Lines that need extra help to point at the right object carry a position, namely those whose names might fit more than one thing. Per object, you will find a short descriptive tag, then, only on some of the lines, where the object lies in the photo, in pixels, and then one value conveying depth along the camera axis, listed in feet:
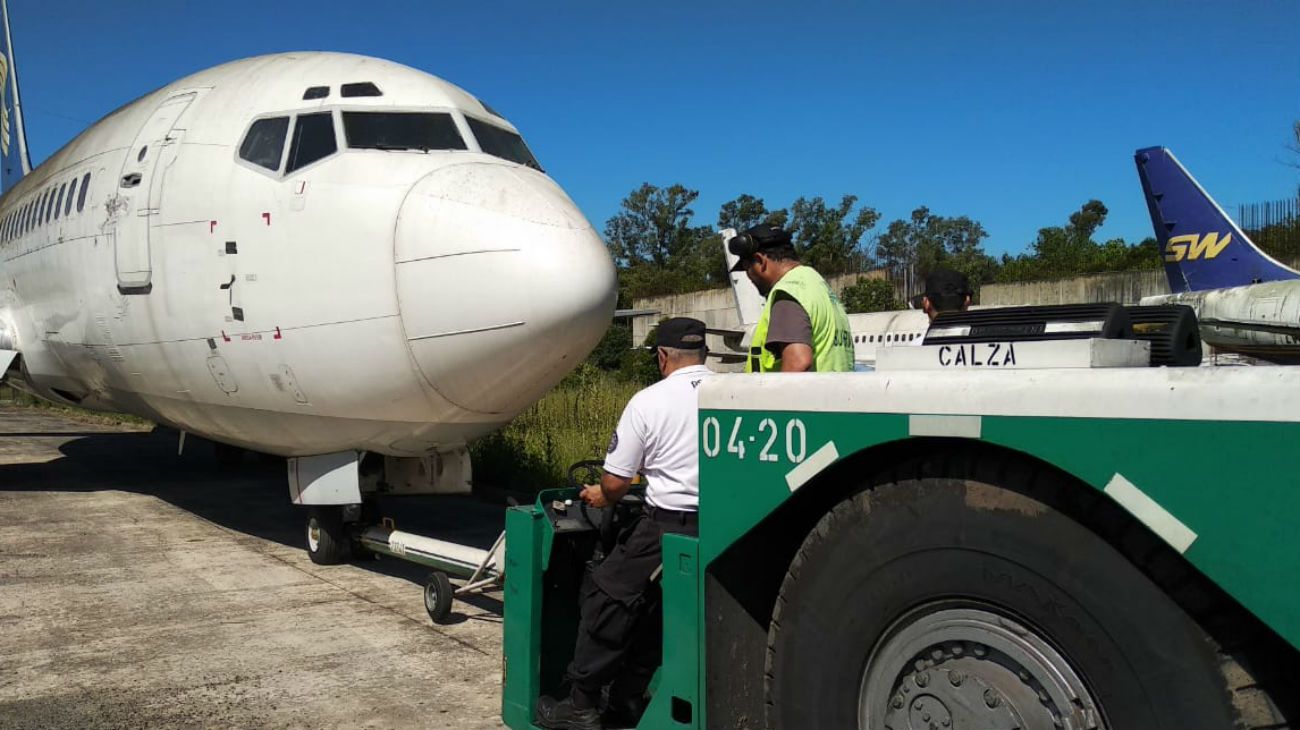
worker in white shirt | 11.29
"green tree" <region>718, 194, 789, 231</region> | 218.79
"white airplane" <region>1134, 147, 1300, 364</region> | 58.75
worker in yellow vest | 11.35
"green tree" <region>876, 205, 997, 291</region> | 244.63
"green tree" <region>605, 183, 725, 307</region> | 249.34
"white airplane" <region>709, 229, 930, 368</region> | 67.41
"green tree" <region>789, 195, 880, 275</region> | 194.75
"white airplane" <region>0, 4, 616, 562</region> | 18.97
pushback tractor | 5.93
